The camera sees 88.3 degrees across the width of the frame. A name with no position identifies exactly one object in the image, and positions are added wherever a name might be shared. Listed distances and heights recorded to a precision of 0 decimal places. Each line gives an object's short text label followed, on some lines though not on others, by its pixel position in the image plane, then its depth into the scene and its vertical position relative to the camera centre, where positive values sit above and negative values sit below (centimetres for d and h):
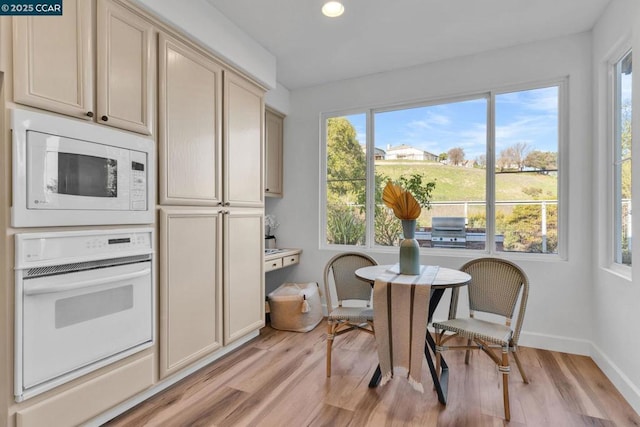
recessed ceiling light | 234 +148
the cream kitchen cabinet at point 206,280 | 214 -51
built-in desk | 329 -49
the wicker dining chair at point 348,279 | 263 -56
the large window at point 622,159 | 227 +37
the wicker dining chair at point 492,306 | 198 -67
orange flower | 221 +6
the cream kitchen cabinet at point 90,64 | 146 +75
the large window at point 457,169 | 295 +43
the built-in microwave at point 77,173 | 143 +20
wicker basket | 324 -97
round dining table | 203 -44
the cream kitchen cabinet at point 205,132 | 214 +60
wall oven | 145 -46
